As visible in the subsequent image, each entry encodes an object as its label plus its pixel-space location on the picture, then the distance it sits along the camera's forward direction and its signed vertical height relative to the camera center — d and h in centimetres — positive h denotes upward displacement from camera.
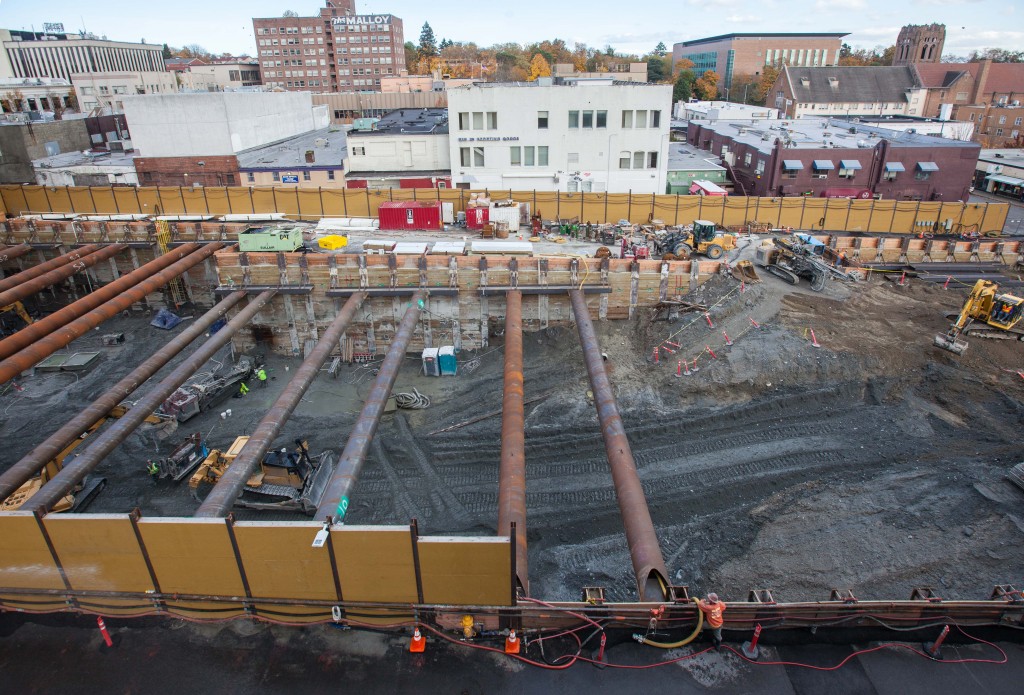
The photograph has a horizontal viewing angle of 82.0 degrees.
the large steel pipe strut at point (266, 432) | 1631 -1042
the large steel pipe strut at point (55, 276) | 3080 -947
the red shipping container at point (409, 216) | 4109 -795
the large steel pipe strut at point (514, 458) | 1489 -1020
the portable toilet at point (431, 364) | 3077 -1309
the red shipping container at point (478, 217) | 4116 -810
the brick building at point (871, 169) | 4769 -603
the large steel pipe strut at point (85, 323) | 2341 -966
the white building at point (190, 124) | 5012 -238
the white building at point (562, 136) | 4450 -324
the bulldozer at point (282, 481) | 2058 -1280
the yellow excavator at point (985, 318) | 2678 -984
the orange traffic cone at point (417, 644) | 1051 -907
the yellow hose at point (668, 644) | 1053 -910
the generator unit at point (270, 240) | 3416 -785
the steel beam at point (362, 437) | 1594 -1037
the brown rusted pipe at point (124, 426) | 1701 -1049
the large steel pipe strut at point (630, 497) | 1284 -1001
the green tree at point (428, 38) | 16910 +1450
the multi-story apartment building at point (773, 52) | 14188 +836
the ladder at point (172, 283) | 3866 -1130
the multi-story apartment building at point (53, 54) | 10850 +711
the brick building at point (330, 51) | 11938 +797
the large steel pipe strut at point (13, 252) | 3809 -942
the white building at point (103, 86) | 8138 +114
